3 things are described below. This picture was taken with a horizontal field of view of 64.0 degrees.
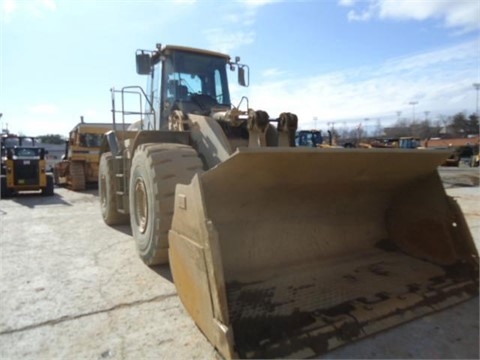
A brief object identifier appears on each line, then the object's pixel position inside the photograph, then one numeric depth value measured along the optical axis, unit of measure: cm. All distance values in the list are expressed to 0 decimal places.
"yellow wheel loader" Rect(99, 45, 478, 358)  252
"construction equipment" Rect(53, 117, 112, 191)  1409
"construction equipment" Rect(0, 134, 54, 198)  1252
